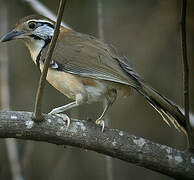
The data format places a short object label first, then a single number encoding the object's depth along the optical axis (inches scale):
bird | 267.4
